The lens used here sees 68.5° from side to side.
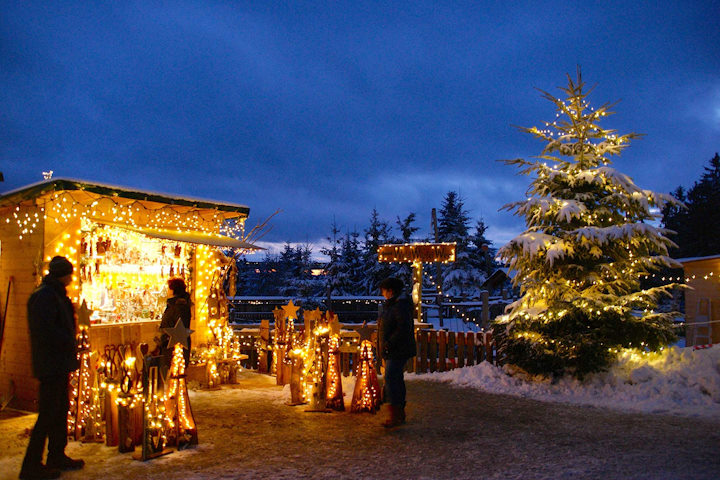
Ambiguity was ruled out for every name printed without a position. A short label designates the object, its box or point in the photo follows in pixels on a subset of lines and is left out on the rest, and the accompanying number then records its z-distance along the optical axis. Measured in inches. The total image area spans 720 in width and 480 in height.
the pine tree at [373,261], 1205.1
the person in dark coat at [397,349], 284.4
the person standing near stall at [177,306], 309.9
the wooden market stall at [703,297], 553.6
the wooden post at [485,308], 625.4
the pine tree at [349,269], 1241.4
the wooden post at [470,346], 452.4
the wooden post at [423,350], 475.2
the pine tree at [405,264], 1195.9
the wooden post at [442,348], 466.9
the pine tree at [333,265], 1241.4
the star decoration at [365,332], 492.4
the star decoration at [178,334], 247.9
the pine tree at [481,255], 1248.2
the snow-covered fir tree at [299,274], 1295.5
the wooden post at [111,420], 245.4
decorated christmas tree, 386.6
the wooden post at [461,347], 456.7
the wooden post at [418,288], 601.3
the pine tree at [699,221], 1061.8
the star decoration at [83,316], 259.8
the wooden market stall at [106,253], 329.1
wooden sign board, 565.6
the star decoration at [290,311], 410.9
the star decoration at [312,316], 351.9
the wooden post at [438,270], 864.3
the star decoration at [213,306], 431.5
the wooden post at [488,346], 444.1
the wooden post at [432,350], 473.1
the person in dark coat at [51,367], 204.2
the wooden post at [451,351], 463.5
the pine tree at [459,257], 1226.6
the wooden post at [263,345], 474.6
